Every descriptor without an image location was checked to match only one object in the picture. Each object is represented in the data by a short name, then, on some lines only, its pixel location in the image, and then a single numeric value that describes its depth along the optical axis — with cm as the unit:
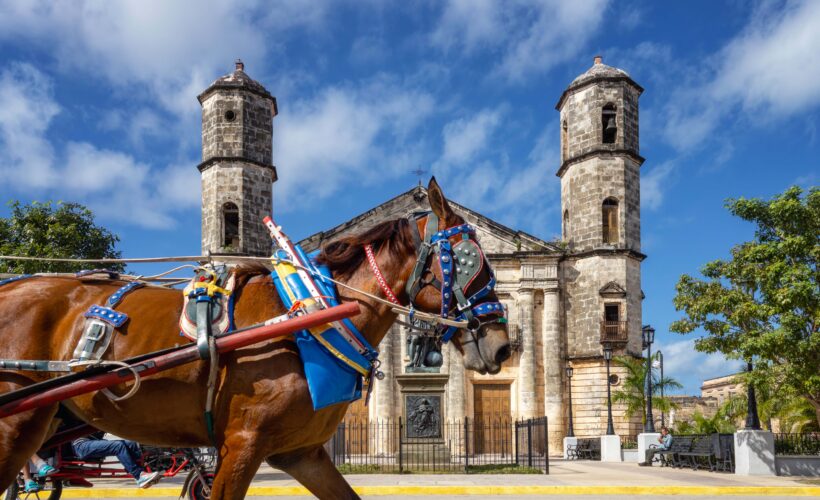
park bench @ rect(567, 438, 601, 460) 2745
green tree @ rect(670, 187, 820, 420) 1475
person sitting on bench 2159
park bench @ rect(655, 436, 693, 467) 2103
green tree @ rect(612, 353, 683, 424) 2772
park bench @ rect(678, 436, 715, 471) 1914
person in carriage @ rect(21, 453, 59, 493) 589
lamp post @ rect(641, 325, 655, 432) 2403
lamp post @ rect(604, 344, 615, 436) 2578
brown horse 341
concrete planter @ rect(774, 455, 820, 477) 1741
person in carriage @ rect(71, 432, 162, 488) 645
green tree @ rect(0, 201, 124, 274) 2067
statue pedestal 1834
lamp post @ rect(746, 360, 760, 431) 1677
